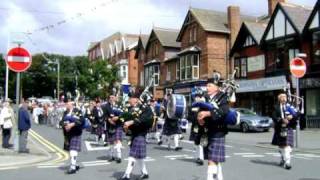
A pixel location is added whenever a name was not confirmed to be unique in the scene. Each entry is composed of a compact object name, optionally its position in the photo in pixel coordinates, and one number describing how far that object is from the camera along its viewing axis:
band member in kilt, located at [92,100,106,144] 18.63
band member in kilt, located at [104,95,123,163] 13.74
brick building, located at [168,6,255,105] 43.66
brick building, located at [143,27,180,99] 52.84
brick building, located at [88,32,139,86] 66.25
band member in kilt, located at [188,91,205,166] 12.64
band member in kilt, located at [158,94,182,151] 17.23
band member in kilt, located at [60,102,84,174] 12.04
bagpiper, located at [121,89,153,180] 10.52
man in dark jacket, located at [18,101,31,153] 16.41
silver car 29.44
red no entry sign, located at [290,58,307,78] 19.56
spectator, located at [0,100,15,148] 18.03
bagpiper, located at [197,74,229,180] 8.52
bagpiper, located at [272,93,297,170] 12.93
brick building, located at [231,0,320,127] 33.09
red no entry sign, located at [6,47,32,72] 15.46
